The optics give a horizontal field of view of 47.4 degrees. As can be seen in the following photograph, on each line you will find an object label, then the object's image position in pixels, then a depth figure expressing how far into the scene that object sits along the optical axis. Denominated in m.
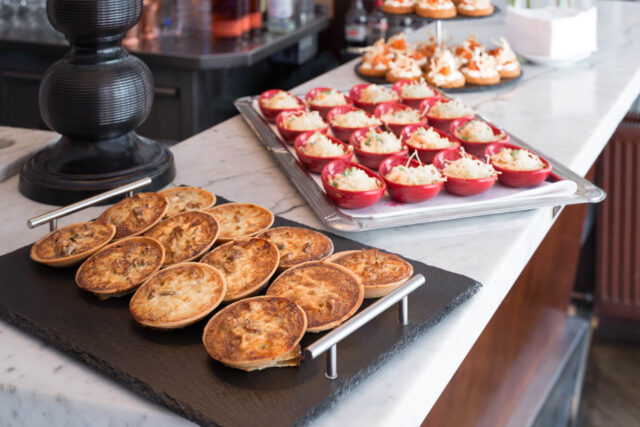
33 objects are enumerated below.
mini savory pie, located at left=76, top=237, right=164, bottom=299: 1.11
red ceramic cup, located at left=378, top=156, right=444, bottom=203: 1.45
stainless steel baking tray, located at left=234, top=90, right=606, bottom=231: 1.39
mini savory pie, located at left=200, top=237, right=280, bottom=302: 1.12
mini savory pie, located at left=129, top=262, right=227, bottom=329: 1.03
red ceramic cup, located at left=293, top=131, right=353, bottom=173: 1.61
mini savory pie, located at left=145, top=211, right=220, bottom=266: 1.21
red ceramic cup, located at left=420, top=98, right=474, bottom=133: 1.88
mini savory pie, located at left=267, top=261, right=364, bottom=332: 1.05
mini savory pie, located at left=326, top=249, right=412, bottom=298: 1.12
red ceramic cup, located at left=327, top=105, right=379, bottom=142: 1.81
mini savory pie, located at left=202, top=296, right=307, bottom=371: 0.95
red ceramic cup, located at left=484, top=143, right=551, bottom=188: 1.54
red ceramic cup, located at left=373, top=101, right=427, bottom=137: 1.83
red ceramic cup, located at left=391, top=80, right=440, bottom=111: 2.02
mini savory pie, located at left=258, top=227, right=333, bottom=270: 1.22
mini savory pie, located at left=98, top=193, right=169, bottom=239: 1.30
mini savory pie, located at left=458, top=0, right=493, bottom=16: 2.52
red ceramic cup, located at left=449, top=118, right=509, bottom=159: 1.71
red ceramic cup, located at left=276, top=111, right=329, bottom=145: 1.77
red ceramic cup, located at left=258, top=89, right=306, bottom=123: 1.92
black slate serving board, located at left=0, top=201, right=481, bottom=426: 0.90
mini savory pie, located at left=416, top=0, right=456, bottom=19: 2.47
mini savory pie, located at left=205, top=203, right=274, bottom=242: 1.30
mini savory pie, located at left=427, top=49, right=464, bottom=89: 2.32
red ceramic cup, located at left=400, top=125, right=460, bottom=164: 1.67
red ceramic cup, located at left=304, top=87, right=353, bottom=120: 1.96
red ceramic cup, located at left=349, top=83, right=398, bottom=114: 2.03
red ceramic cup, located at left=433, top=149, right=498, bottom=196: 1.49
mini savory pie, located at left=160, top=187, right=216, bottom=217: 1.40
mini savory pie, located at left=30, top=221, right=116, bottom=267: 1.19
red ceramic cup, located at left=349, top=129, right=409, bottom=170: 1.63
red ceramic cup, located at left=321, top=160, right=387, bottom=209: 1.42
